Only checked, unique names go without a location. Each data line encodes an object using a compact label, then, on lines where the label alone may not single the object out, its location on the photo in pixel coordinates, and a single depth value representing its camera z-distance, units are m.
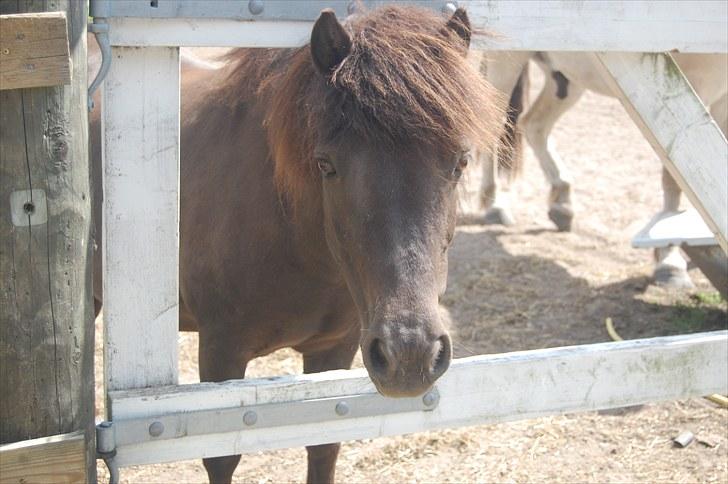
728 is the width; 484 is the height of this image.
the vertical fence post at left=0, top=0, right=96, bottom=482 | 2.00
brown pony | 2.15
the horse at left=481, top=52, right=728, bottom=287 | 5.92
